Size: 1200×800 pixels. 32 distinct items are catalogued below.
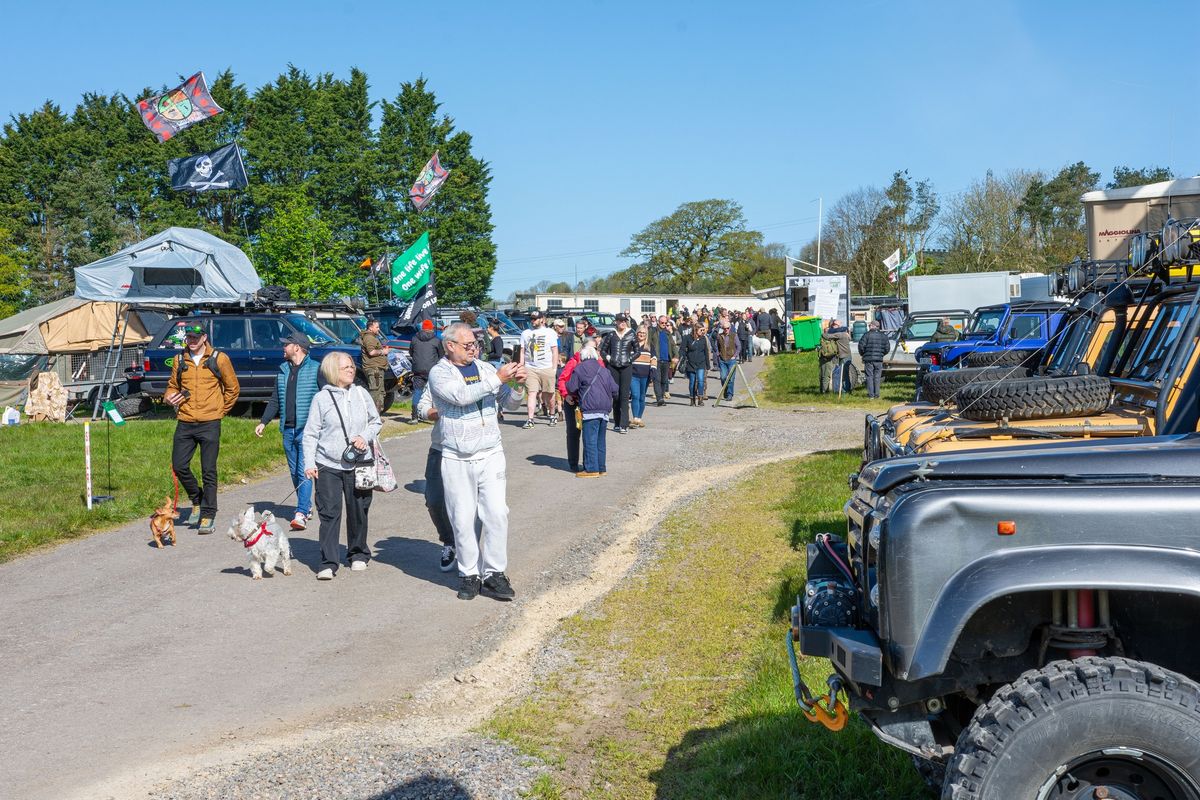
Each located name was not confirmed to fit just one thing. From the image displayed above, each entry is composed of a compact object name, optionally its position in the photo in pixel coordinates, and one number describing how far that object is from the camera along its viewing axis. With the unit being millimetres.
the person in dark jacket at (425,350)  17062
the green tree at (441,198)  68375
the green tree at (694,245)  101750
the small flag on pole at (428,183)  38656
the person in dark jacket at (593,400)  13945
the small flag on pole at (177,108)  25219
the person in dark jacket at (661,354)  24375
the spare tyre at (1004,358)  9223
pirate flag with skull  25484
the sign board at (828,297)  40250
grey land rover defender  3303
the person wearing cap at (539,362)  19484
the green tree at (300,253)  46281
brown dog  10117
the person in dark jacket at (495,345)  20750
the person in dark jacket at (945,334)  25141
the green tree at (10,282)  49094
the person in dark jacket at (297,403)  10695
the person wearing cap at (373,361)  19234
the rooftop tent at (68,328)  27469
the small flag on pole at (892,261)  55531
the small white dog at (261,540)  8852
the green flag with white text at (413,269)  25188
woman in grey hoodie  8969
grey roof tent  21781
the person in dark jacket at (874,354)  23828
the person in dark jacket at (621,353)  17375
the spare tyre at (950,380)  8109
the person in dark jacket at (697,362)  23750
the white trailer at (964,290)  33875
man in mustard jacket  10711
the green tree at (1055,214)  52188
